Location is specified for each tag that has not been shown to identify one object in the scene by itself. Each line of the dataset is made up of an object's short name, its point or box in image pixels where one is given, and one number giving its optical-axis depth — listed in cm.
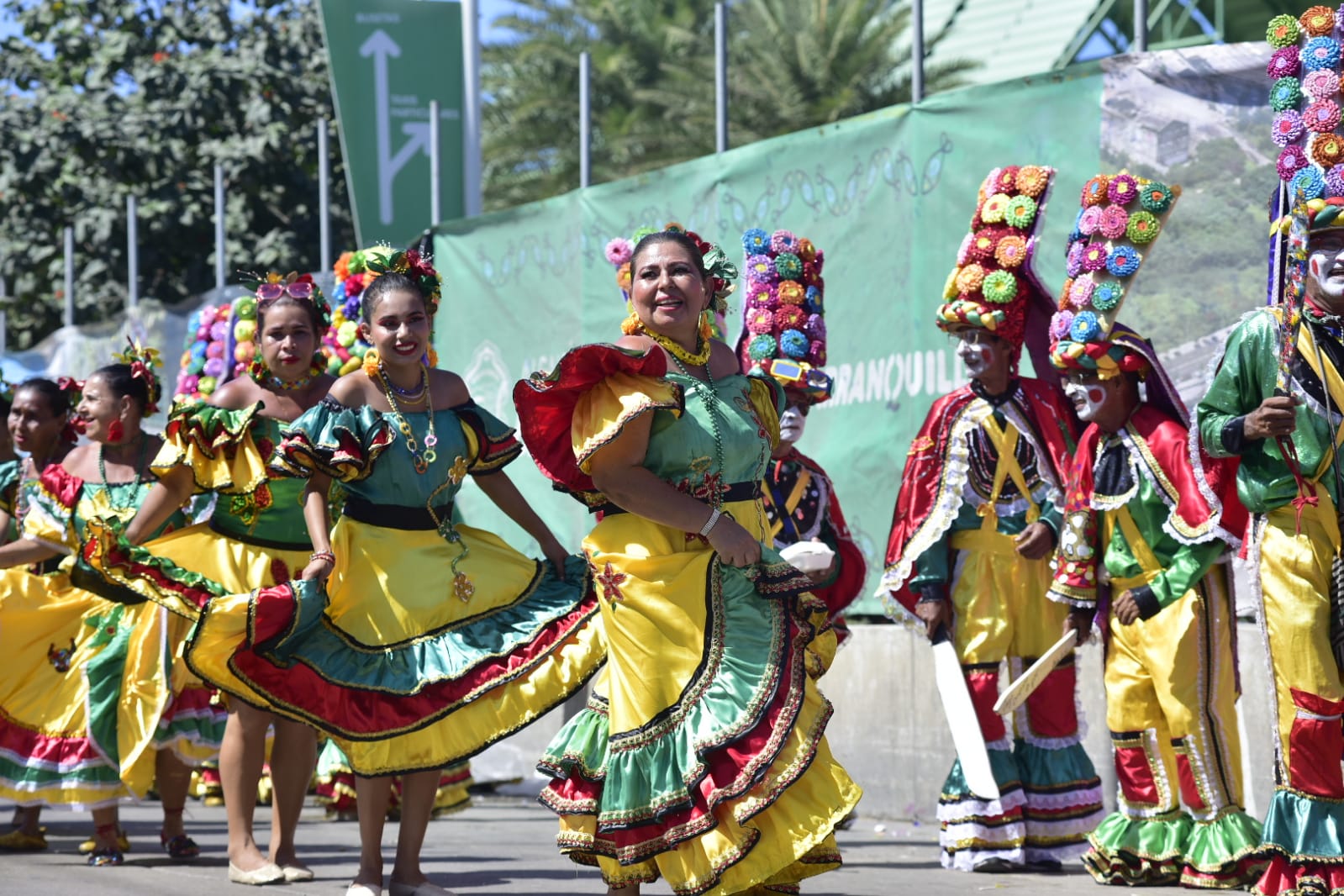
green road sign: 1464
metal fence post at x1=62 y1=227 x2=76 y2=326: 1994
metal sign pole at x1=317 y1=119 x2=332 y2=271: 1442
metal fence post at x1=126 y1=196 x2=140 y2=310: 1797
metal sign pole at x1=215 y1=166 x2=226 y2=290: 1623
